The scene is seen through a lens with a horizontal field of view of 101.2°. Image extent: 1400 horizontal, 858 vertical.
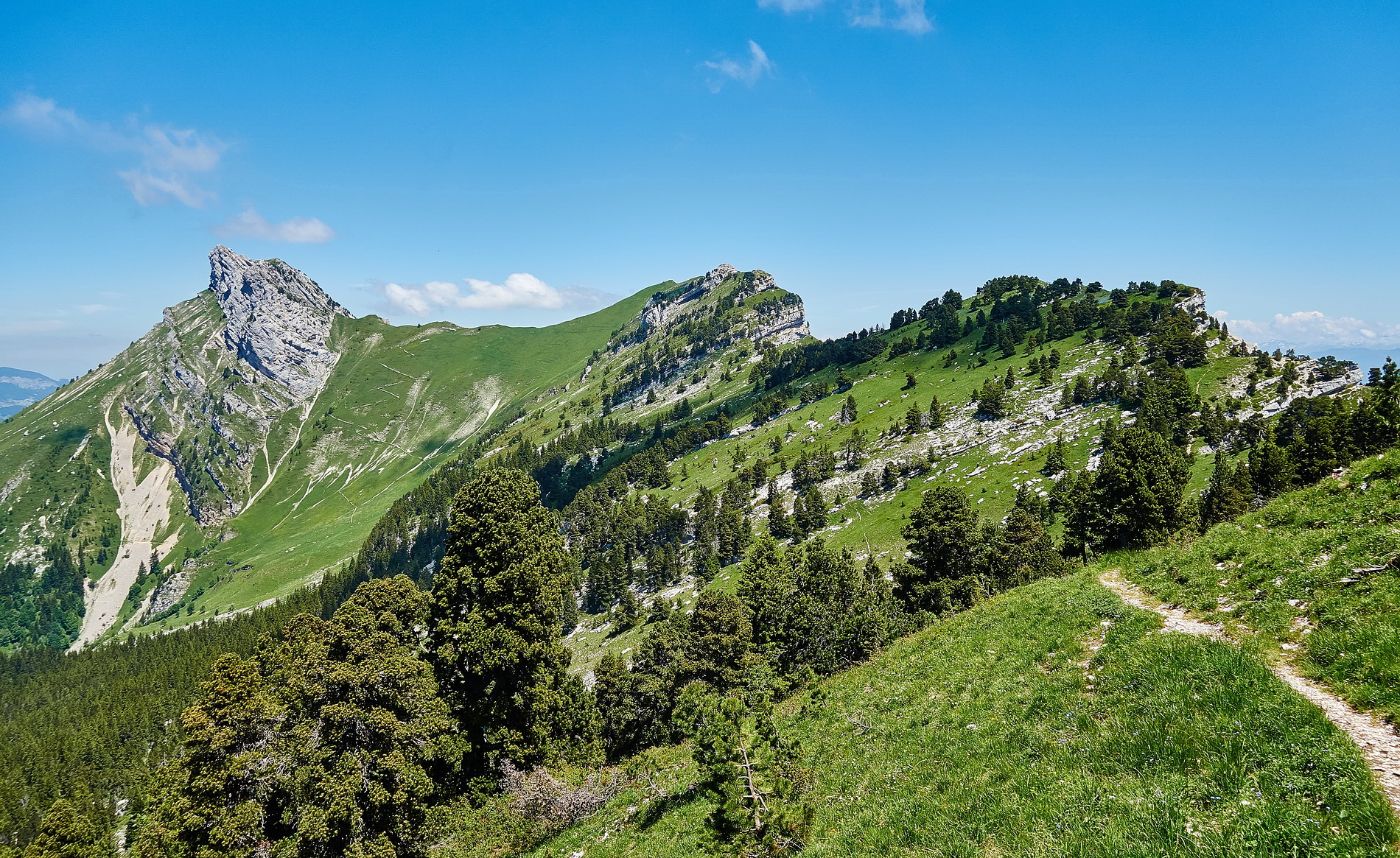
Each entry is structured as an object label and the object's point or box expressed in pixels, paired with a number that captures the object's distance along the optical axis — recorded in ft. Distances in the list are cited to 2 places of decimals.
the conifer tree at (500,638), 104.83
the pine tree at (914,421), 556.51
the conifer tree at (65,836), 142.72
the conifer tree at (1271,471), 222.89
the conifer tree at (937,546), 195.83
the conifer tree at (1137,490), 158.92
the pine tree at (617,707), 204.33
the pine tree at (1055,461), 398.83
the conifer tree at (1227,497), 236.02
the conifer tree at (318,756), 84.69
